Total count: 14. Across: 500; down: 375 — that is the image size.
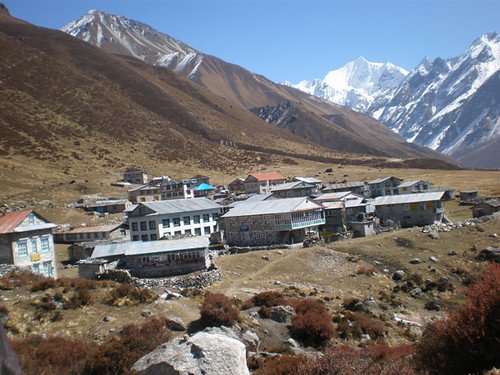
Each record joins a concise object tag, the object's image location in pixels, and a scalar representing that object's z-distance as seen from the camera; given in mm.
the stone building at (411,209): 64688
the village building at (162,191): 94850
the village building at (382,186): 96938
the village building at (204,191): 103500
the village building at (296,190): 93938
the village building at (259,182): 109875
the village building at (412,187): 93000
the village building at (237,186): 113438
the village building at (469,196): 84688
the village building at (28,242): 38250
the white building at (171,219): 60656
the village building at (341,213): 66906
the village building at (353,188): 94125
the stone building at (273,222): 60125
